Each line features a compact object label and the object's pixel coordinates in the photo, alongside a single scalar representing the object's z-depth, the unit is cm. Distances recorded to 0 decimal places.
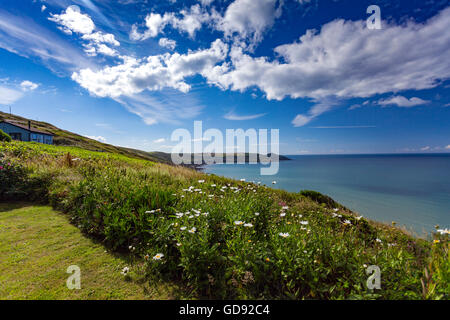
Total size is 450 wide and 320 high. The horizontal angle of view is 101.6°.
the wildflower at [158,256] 260
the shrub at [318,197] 1128
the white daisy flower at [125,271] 275
